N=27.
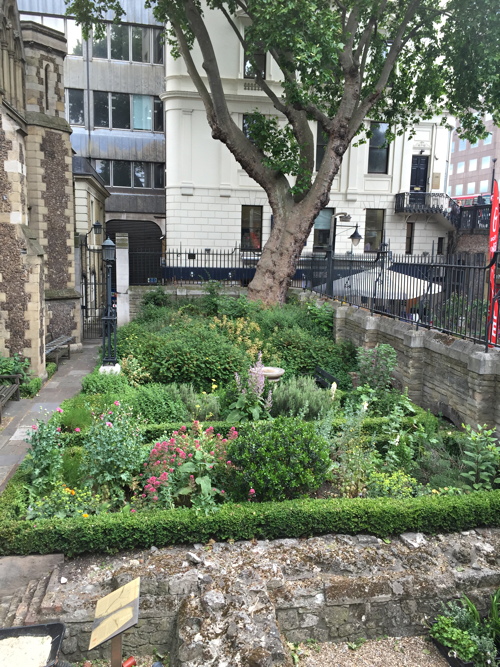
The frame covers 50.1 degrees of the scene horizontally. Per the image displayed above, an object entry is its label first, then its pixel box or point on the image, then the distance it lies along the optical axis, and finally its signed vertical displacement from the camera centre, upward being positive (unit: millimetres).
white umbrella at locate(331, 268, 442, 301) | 10922 -602
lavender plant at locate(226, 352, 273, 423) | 8195 -2265
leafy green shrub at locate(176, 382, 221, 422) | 8984 -2537
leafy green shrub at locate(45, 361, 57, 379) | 13055 -2847
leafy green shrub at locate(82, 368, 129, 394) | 9969 -2443
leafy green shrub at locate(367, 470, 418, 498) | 6449 -2747
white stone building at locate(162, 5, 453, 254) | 23703 +3528
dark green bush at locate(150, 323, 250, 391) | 10812 -2179
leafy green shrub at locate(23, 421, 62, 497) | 6297 -2494
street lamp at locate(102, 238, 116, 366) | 11376 -1383
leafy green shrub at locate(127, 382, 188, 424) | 8719 -2514
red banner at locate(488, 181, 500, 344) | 7852 -707
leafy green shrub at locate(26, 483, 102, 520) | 5795 -2758
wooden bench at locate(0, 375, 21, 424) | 10123 -2723
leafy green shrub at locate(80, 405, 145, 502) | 6246 -2427
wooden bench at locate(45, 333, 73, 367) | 14031 -2560
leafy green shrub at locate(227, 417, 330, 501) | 6074 -2362
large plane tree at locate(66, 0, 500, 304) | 13867 +5260
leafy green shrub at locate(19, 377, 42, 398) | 11219 -2859
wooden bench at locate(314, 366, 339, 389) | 11469 -2649
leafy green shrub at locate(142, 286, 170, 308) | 18250 -1521
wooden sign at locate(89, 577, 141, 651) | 3223 -2237
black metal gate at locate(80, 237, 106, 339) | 19547 -1685
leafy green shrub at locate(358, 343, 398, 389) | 9500 -1912
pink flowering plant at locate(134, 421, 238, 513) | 6023 -2548
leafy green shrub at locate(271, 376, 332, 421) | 9086 -2444
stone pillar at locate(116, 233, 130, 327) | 17000 -847
